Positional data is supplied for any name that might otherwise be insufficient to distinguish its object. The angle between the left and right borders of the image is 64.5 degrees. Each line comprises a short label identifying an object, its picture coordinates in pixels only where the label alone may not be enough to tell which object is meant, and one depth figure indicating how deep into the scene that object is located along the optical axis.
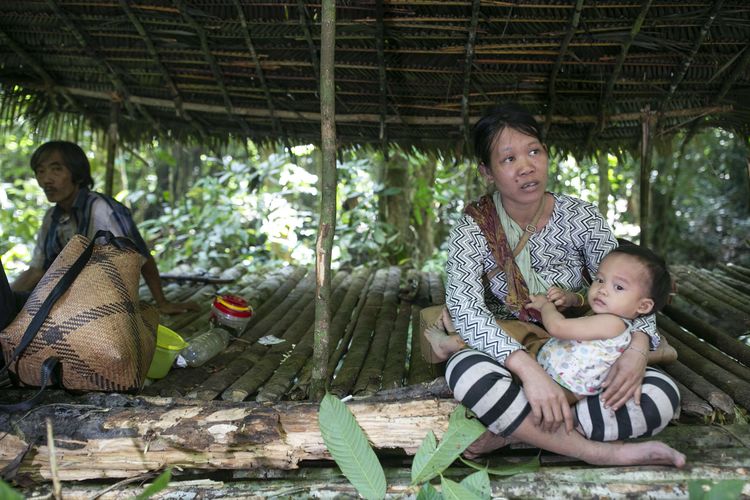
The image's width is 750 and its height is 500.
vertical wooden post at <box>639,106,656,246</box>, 3.66
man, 3.17
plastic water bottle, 2.79
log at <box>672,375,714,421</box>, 2.08
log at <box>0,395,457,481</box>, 1.96
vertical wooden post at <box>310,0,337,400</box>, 2.29
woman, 1.85
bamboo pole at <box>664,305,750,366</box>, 2.77
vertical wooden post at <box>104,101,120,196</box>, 4.03
